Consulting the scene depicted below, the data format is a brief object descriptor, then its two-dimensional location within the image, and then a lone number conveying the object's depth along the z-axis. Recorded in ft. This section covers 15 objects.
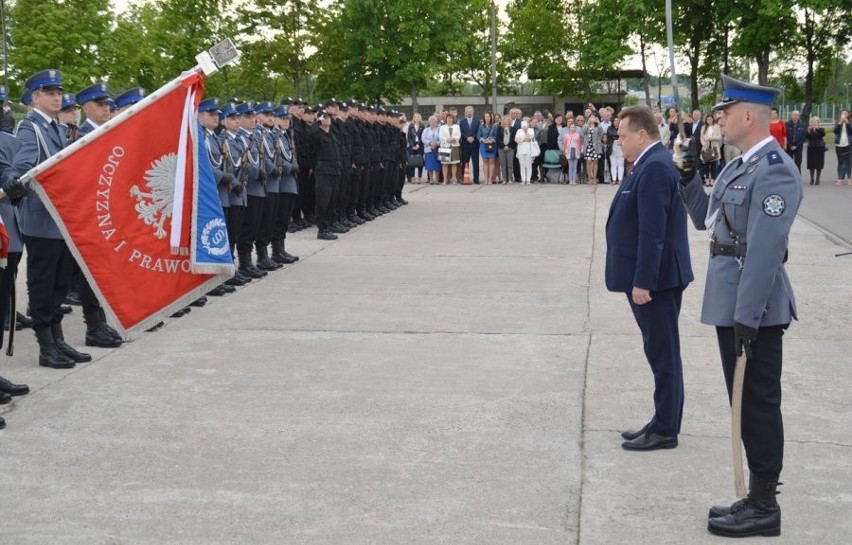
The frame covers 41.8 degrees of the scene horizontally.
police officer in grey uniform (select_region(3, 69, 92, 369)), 26.03
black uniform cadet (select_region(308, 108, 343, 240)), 51.16
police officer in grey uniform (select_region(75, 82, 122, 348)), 28.43
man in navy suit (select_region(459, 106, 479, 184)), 93.03
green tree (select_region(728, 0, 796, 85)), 137.08
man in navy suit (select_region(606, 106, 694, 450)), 18.71
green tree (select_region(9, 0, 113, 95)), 131.64
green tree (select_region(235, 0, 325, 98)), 149.07
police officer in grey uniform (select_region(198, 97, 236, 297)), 36.68
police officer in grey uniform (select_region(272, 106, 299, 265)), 43.80
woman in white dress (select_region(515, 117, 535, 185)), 90.33
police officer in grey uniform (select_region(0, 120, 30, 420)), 23.24
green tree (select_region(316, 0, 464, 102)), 154.51
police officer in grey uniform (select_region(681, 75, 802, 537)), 14.64
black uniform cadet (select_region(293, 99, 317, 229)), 54.03
